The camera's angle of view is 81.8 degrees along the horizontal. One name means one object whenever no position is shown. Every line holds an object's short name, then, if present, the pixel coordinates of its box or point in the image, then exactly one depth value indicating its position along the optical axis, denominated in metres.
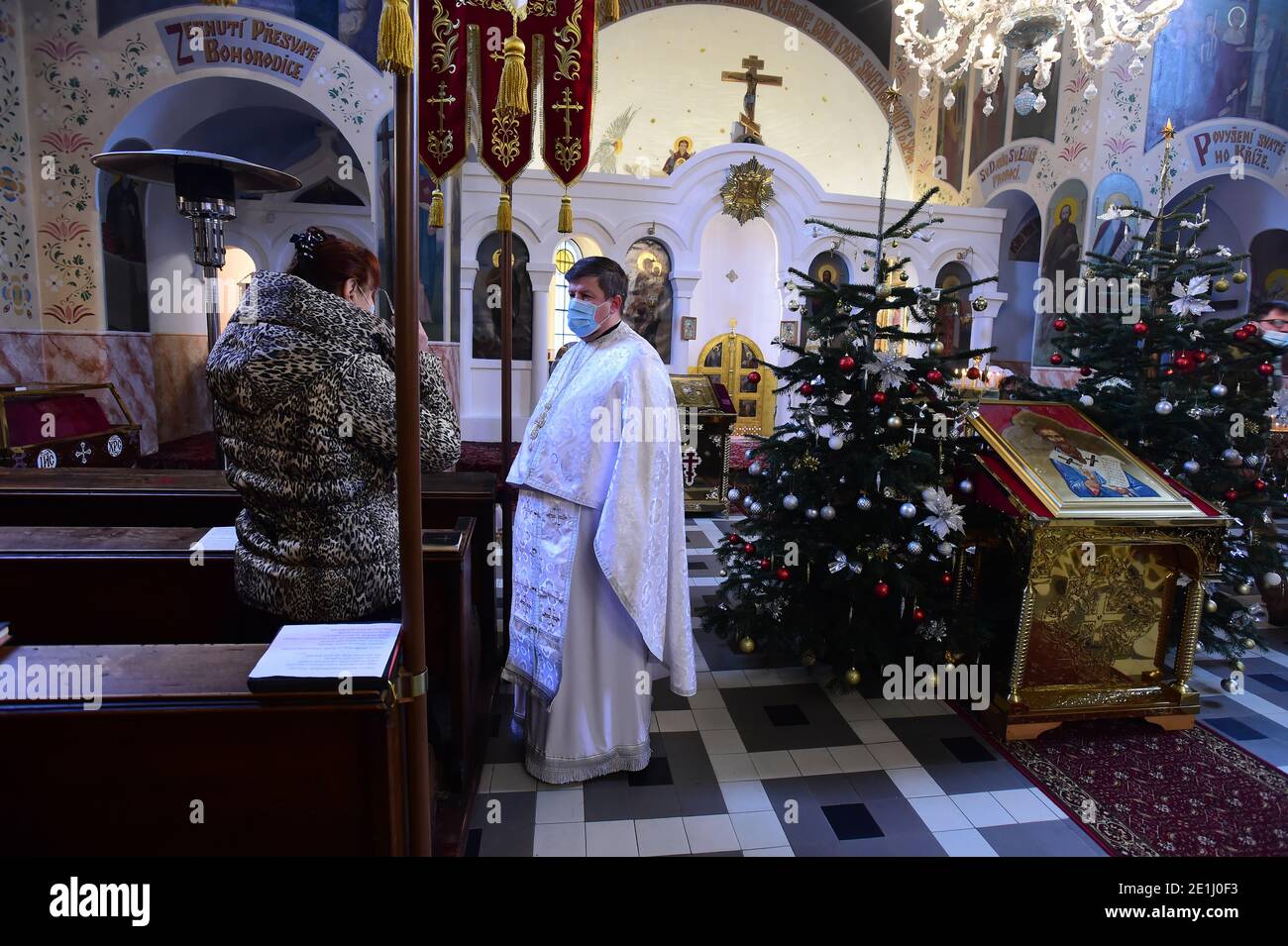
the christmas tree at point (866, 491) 3.50
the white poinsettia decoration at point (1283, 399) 6.84
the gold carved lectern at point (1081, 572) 3.32
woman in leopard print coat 1.83
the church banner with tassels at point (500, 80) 3.33
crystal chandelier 7.69
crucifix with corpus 12.31
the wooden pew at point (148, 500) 3.28
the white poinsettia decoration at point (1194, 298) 4.10
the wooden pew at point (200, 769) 1.59
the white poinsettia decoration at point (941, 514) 3.37
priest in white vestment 2.82
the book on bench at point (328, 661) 1.55
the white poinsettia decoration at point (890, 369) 3.48
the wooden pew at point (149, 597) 2.57
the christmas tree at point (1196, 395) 4.01
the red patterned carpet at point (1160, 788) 2.76
